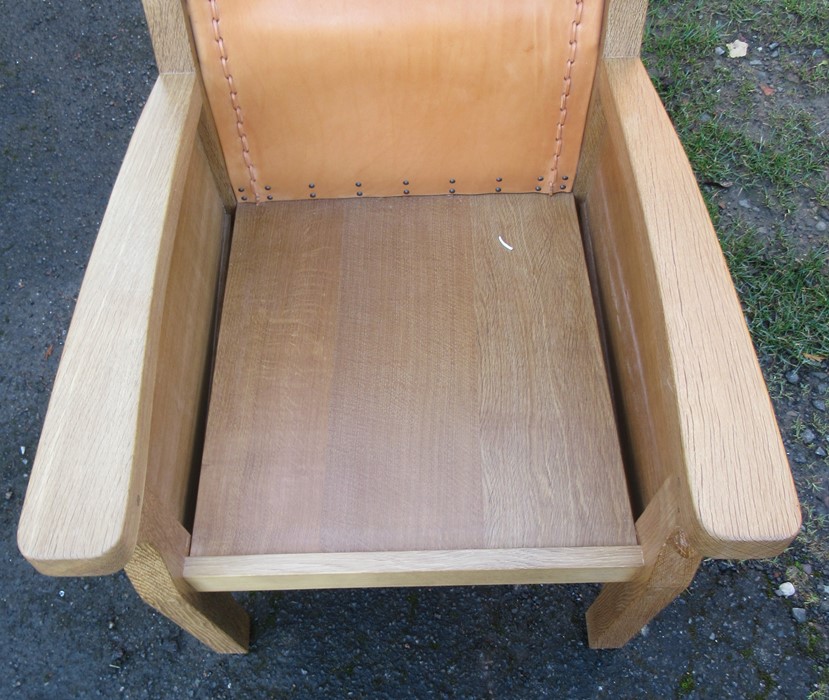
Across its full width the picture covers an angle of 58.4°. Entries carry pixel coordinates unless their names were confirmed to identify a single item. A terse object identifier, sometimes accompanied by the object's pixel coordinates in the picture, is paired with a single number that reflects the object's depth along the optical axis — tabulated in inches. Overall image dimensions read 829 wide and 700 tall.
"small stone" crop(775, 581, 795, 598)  60.0
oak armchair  33.2
